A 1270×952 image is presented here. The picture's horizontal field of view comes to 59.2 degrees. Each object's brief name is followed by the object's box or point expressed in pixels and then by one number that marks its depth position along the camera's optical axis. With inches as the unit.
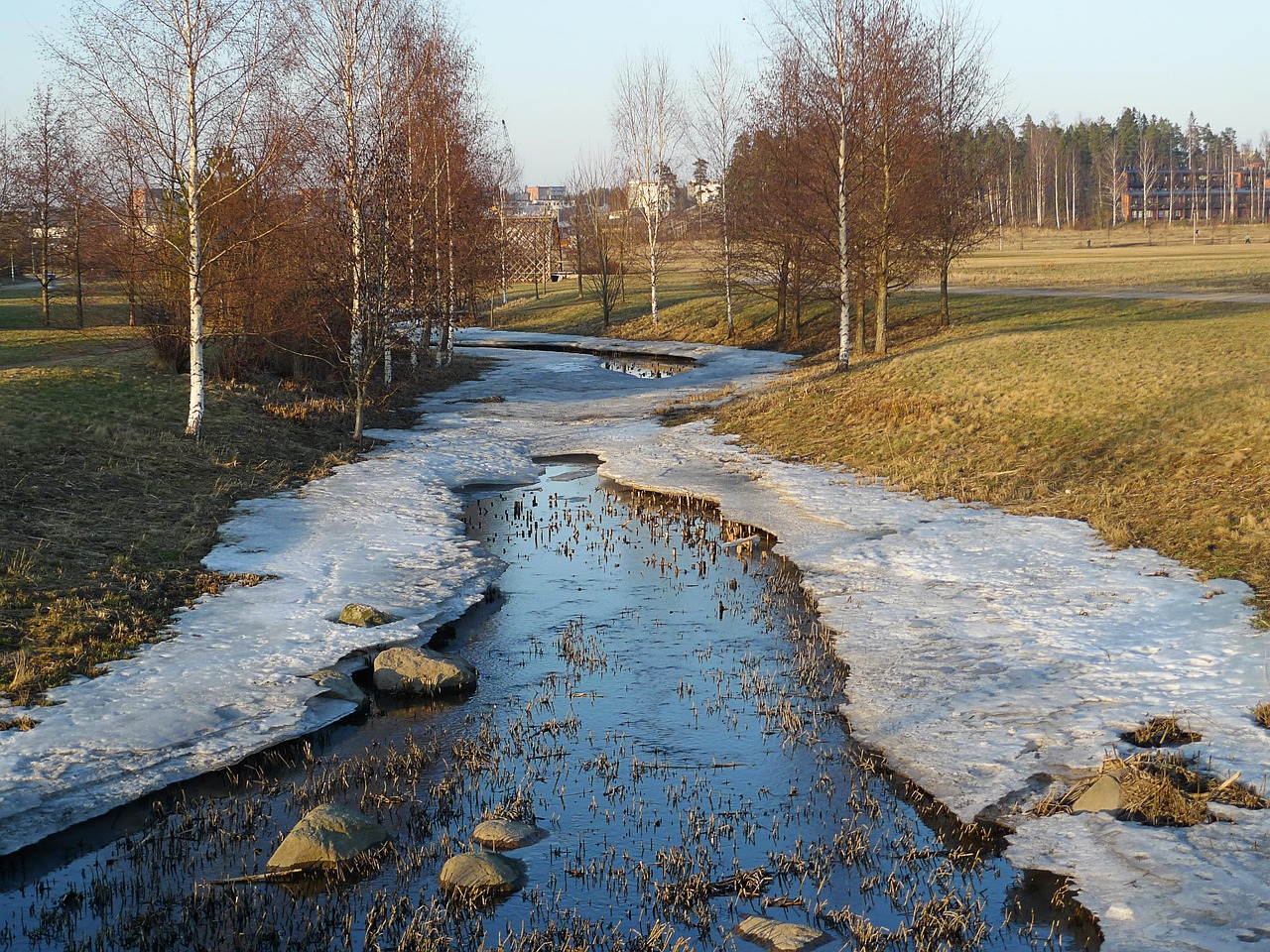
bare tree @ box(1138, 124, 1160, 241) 3688.7
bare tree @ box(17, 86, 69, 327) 1391.5
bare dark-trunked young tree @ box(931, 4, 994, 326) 1216.8
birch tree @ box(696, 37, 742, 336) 1707.1
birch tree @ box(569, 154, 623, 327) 2061.6
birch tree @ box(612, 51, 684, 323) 1902.1
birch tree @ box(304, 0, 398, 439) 855.7
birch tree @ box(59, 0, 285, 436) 690.2
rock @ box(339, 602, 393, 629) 452.4
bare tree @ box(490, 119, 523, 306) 1571.7
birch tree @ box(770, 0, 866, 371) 1056.8
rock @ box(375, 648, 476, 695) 391.5
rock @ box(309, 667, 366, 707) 383.2
